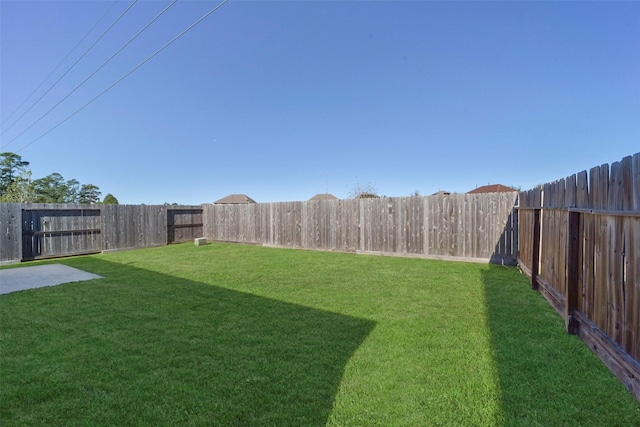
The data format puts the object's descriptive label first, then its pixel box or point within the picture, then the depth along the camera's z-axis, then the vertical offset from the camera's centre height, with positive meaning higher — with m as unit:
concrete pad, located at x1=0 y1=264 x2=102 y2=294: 5.23 -1.37
